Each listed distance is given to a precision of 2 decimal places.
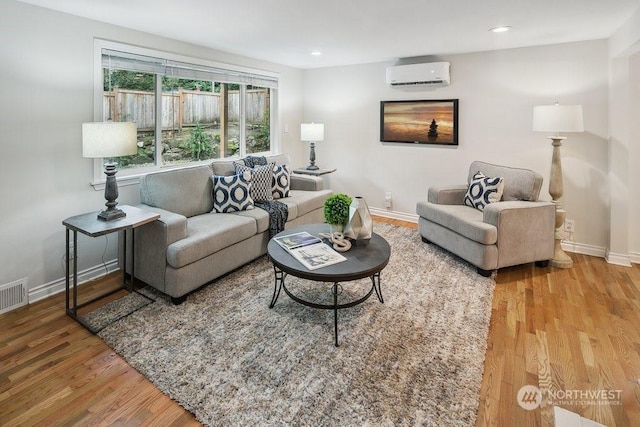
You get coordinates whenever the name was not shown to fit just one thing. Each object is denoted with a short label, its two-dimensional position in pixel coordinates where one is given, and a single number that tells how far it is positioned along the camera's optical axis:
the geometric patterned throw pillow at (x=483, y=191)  3.69
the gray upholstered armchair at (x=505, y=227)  3.24
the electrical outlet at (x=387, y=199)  5.31
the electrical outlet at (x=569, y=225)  3.96
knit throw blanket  3.67
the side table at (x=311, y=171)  5.17
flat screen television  4.62
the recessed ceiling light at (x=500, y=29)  3.21
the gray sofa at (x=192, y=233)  2.75
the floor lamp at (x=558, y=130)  3.34
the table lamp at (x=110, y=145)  2.55
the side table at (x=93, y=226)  2.46
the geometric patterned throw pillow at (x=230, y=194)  3.62
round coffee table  2.24
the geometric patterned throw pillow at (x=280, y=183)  4.23
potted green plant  2.64
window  3.35
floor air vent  2.66
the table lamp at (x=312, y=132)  5.28
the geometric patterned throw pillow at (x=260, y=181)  3.91
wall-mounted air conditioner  4.42
